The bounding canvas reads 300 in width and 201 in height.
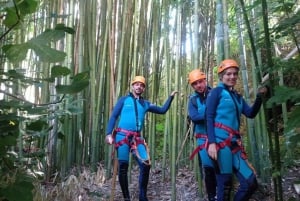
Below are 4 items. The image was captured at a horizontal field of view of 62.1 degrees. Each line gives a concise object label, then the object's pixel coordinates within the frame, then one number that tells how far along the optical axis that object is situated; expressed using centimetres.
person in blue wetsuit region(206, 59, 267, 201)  170
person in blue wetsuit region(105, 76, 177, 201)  228
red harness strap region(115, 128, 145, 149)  234
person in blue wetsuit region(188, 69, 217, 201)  202
